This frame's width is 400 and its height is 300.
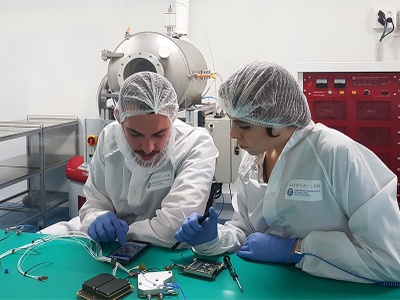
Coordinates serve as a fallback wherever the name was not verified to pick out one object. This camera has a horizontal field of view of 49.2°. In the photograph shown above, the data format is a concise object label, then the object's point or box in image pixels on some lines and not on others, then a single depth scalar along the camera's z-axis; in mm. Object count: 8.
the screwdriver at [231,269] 1136
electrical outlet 3129
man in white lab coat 1438
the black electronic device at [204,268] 1148
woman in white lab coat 1126
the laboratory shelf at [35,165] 3320
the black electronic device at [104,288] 1042
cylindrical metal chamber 2139
